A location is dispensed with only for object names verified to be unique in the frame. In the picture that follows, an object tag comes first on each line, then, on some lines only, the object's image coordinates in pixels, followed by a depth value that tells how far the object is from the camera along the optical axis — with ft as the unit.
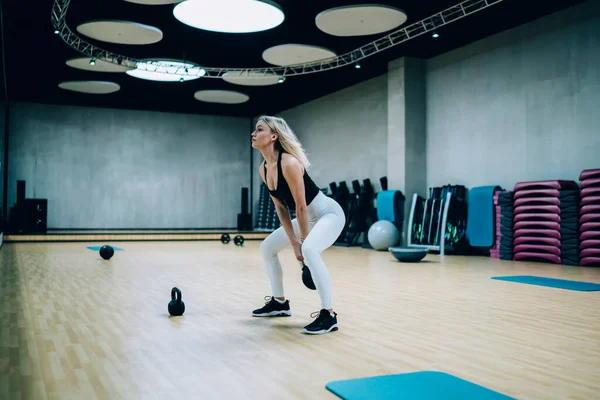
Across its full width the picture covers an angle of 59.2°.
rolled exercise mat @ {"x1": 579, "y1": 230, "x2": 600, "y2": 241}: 21.19
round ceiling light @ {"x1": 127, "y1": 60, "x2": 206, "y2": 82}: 31.78
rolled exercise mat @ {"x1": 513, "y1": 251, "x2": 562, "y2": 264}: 22.95
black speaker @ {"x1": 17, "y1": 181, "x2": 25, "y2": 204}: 39.47
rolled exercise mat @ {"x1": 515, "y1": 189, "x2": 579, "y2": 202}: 22.09
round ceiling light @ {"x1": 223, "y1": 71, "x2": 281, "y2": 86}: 34.06
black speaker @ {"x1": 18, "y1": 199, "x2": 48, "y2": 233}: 38.55
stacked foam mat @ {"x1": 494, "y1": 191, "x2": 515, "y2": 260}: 24.73
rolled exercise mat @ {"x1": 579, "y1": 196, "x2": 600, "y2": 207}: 20.97
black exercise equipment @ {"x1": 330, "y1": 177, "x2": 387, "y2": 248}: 34.86
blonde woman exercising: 9.41
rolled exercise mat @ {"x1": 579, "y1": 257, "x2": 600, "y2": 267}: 21.18
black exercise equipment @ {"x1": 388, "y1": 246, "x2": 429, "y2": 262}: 23.21
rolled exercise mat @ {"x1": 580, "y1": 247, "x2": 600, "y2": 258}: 21.23
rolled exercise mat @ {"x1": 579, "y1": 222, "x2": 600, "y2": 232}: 21.17
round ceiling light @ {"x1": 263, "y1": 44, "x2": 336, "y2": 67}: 28.43
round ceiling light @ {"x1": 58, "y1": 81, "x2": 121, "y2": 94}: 36.68
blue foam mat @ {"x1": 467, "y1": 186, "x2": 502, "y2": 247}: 25.89
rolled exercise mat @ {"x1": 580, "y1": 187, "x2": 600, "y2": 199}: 20.99
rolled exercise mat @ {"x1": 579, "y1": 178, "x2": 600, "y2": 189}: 20.97
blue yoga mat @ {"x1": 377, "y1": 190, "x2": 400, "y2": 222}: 30.94
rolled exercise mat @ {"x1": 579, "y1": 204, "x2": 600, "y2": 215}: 21.01
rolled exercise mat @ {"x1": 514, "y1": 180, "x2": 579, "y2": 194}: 22.47
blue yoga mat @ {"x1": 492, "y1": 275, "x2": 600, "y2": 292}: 15.26
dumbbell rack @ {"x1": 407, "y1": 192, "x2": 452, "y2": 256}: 27.20
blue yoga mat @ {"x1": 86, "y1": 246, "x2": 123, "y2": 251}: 30.31
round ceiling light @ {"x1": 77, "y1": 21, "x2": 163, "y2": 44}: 24.49
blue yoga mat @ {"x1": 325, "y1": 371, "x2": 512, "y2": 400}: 6.02
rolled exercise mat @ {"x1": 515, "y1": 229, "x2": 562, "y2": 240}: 22.90
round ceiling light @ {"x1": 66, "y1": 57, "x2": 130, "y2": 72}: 30.89
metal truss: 23.68
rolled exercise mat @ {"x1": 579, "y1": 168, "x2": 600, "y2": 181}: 21.00
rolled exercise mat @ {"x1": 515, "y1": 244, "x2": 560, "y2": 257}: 22.99
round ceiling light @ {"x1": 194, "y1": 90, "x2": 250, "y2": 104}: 39.17
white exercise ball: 30.19
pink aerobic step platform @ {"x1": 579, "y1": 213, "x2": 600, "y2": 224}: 21.09
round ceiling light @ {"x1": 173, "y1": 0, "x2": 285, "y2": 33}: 21.94
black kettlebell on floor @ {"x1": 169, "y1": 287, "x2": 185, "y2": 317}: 10.99
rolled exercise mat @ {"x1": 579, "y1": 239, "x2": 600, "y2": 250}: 21.23
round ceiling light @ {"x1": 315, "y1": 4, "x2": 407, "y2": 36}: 22.40
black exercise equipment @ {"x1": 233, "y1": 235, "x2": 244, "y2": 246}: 34.96
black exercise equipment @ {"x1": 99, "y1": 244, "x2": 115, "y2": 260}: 23.52
